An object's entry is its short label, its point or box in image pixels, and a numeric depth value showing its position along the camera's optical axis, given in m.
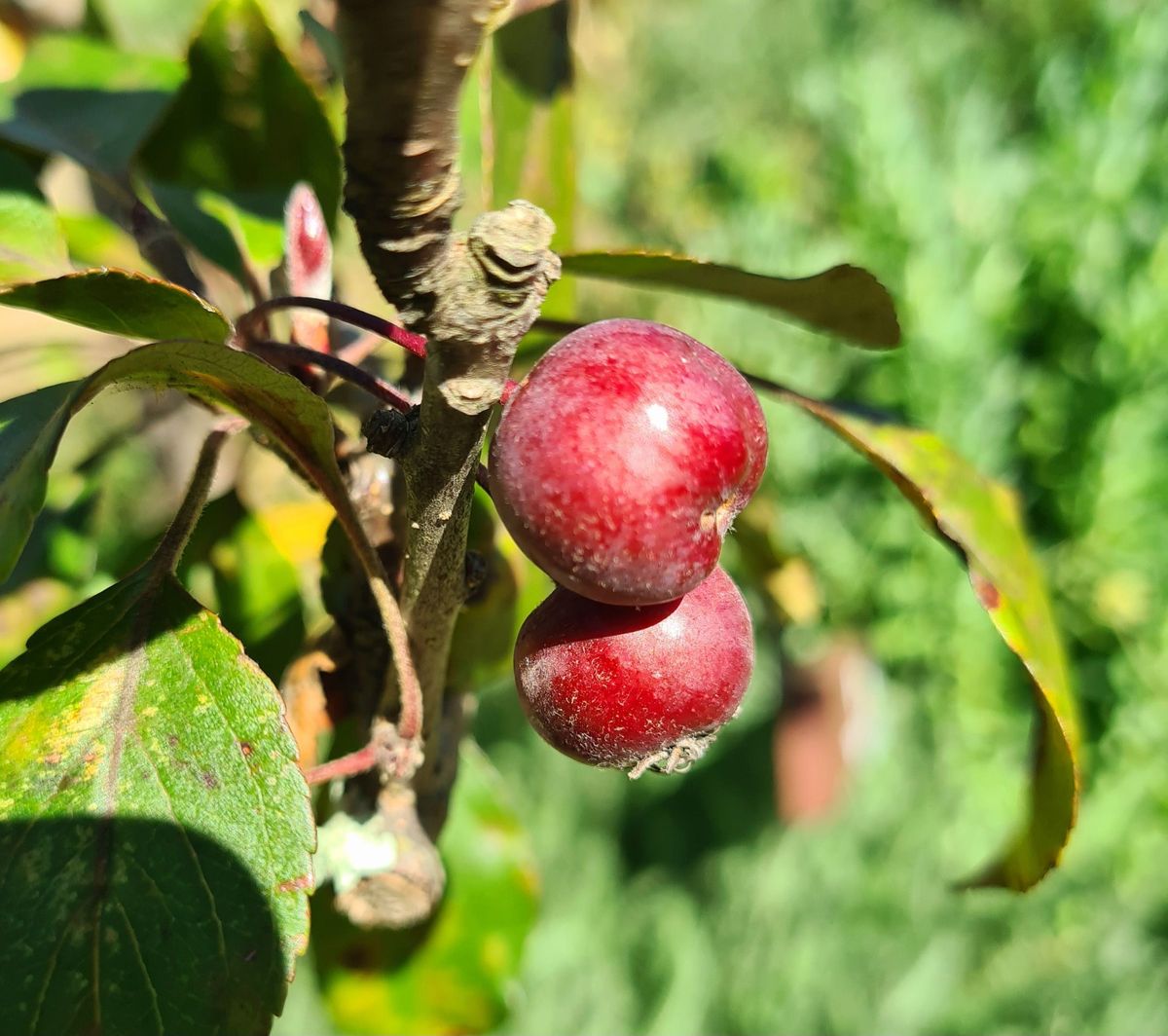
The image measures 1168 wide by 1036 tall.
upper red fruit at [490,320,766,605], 0.14
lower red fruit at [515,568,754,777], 0.15
